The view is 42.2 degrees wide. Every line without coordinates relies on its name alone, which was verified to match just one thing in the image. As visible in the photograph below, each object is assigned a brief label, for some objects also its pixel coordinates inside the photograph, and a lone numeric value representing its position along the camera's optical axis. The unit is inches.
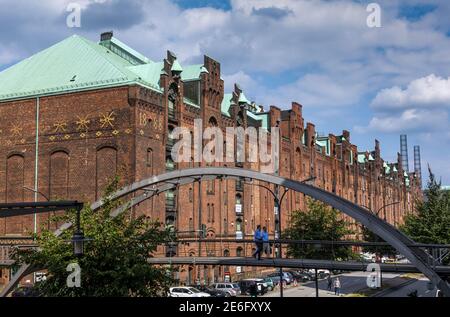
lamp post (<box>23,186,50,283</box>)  1594.1
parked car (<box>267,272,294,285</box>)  1920.5
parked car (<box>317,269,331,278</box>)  2218.3
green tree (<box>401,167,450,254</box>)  1499.8
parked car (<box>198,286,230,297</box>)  1472.7
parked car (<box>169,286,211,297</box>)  1358.3
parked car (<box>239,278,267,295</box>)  1642.5
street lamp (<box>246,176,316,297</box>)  2294.3
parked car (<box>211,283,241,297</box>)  1544.0
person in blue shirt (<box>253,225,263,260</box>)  897.8
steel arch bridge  730.2
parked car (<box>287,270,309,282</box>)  2049.5
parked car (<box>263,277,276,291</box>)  1749.0
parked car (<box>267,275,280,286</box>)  1834.9
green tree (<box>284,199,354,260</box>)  1574.8
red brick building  1545.3
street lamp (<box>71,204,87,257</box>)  482.9
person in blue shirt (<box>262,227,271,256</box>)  917.8
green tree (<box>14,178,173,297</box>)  679.1
